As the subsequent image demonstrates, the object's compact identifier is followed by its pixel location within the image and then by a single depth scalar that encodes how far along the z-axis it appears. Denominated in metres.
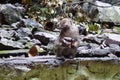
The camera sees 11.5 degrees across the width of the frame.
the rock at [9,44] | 6.98
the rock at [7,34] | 7.65
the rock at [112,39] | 7.56
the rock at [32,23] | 8.76
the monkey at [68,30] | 5.35
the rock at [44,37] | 7.49
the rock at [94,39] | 7.83
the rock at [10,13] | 9.45
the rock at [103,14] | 10.56
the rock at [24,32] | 7.78
